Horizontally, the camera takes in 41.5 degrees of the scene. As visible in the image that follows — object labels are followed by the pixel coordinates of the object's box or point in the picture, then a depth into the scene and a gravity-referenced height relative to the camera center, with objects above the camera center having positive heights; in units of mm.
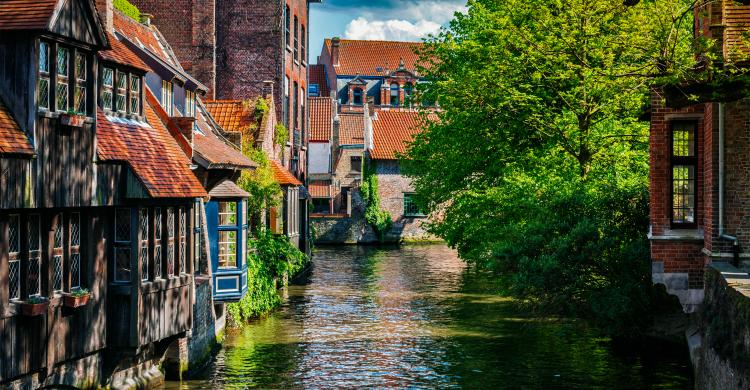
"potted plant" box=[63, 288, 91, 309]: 14570 -1492
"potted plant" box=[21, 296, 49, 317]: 13391 -1489
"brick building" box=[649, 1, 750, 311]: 16875 +412
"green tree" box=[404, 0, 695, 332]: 21938 +1501
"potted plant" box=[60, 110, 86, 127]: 14398 +1157
